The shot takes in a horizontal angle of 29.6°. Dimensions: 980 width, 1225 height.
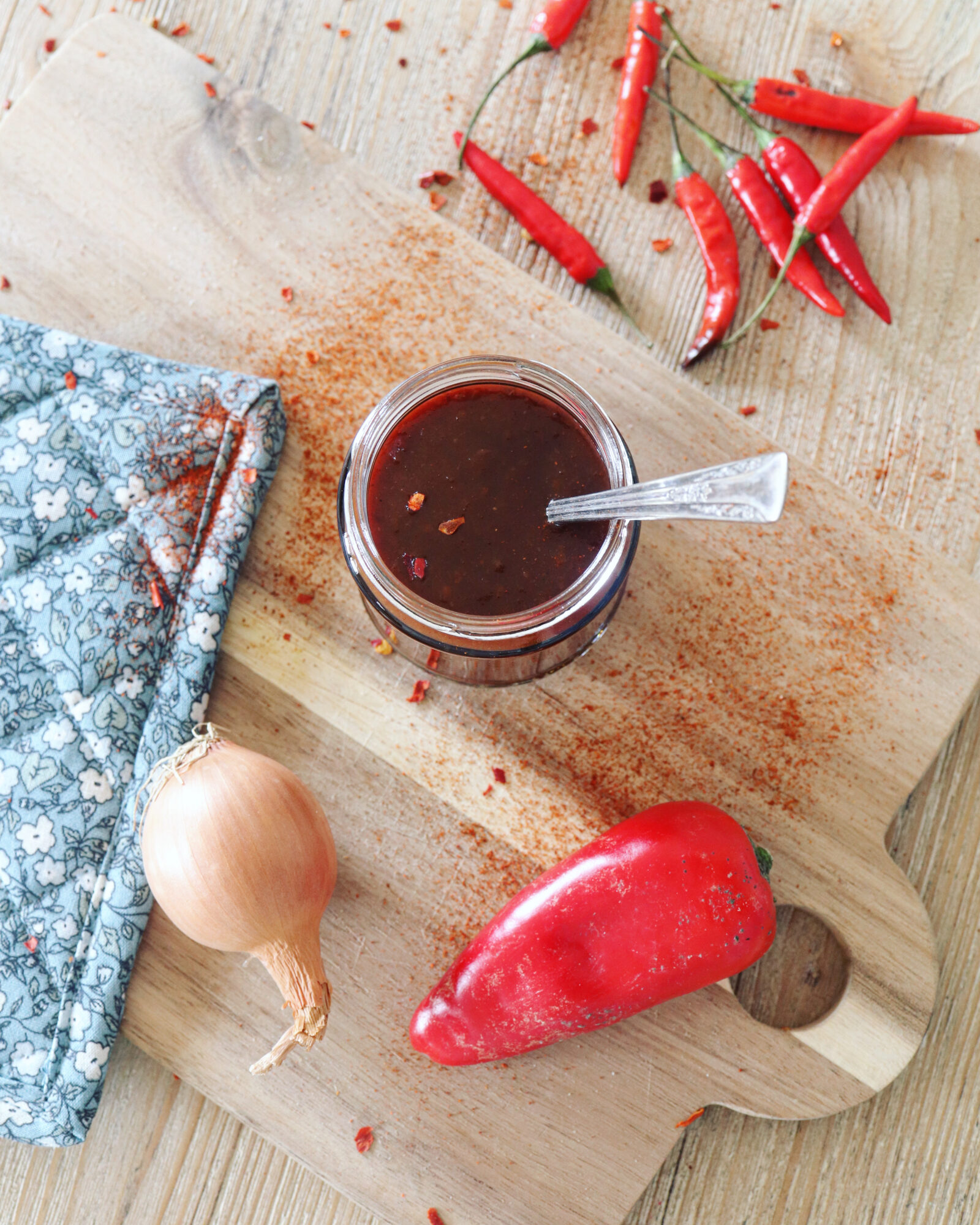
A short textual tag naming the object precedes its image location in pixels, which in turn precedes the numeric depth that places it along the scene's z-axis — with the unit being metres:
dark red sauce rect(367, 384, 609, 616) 0.44
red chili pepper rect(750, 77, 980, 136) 0.51
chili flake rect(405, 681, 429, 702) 0.48
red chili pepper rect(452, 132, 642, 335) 0.50
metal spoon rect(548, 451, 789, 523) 0.38
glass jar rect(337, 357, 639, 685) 0.43
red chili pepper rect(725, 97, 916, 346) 0.50
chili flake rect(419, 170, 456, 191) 0.51
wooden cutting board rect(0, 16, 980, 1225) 0.47
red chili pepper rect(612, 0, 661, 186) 0.51
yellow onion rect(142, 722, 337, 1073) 0.45
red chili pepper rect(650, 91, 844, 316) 0.51
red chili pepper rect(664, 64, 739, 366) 0.50
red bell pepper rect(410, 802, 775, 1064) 0.45
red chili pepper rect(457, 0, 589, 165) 0.50
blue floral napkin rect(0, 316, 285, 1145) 0.47
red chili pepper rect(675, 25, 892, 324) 0.50
